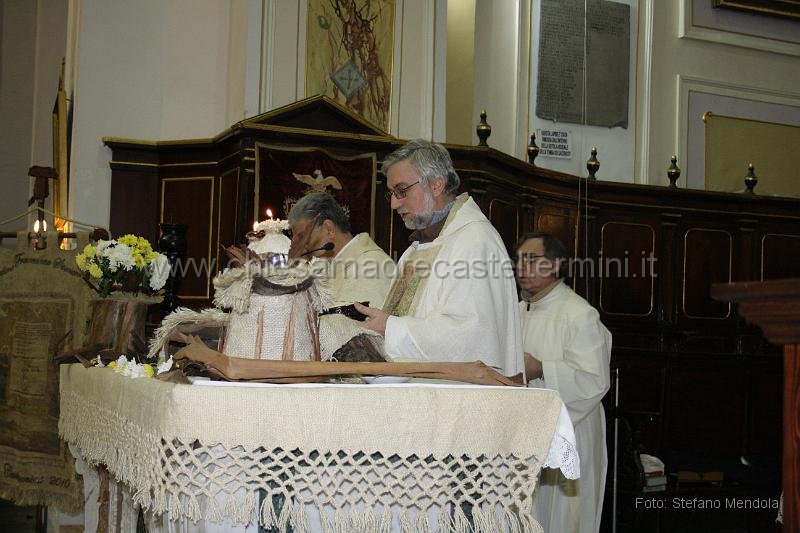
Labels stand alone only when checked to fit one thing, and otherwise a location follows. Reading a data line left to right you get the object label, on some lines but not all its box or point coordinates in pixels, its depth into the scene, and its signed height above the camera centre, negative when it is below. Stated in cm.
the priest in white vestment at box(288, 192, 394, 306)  456 +17
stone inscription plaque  1050 +252
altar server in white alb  494 -34
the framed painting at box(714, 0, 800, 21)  1154 +347
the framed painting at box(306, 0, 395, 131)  869 +209
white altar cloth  234 -41
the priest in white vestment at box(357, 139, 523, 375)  313 +4
